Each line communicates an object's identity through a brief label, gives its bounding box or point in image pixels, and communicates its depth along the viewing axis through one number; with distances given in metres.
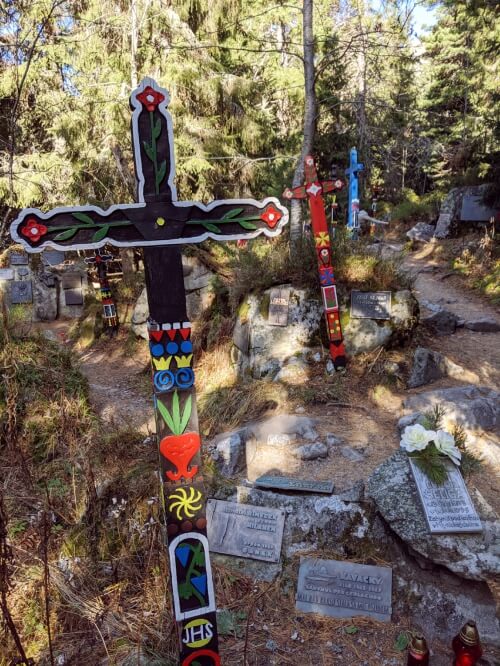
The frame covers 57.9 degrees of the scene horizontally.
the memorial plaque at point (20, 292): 12.66
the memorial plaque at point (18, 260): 12.74
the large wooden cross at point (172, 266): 2.41
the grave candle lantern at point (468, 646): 2.75
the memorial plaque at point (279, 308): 7.30
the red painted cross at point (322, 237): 6.58
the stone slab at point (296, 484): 4.17
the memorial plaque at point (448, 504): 3.44
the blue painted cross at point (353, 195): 13.54
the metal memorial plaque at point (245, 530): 3.89
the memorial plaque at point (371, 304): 7.07
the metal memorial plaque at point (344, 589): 3.46
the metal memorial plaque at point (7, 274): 12.69
